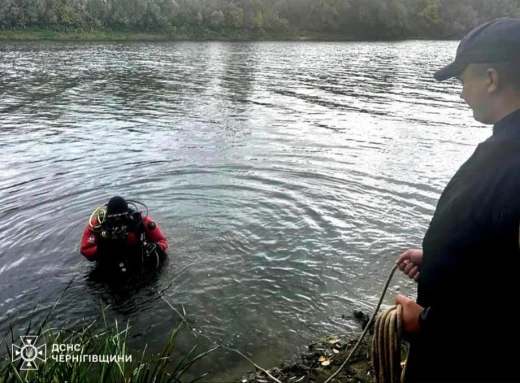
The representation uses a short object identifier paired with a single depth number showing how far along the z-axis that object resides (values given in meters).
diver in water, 6.99
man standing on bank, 2.06
